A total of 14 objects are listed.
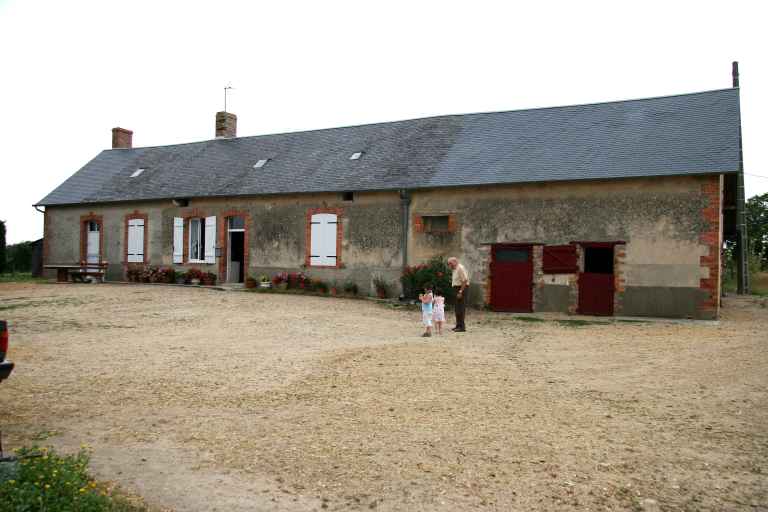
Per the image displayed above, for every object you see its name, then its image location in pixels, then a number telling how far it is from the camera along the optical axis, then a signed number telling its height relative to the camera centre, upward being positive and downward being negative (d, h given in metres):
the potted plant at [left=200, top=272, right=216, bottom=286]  19.84 -0.57
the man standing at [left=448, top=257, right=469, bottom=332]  11.09 -0.41
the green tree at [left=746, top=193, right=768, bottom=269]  37.53 +2.70
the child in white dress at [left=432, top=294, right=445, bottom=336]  10.85 -0.85
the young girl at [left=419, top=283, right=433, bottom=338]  10.64 -0.80
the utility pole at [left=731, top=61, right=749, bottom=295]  21.53 +1.12
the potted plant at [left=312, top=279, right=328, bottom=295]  17.94 -0.67
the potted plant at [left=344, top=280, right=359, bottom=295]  17.50 -0.70
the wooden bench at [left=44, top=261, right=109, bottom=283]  21.08 -0.41
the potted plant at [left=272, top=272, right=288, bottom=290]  18.52 -0.56
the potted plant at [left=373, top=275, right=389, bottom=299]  16.91 -0.66
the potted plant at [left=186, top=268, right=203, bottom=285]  19.97 -0.49
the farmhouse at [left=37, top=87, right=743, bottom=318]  13.91 +1.58
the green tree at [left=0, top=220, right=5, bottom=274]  24.80 +0.52
